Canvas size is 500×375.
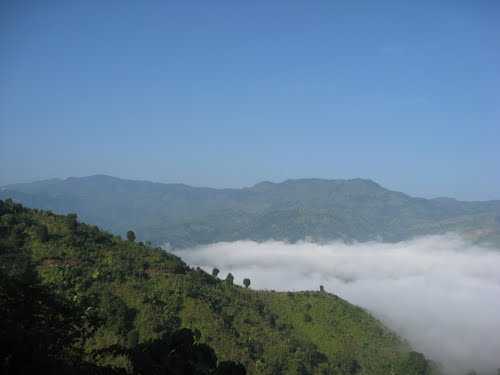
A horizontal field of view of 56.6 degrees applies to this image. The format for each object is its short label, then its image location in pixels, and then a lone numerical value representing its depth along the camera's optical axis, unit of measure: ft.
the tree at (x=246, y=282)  427.86
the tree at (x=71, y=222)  271.90
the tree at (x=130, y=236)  321.52
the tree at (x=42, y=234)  243.19
